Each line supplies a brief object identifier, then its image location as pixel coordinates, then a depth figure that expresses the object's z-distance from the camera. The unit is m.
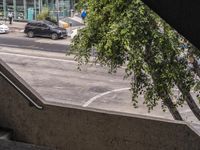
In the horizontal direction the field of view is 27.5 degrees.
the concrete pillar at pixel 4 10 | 48.19
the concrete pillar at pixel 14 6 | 47.81
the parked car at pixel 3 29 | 41.50
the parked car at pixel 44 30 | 39.28
